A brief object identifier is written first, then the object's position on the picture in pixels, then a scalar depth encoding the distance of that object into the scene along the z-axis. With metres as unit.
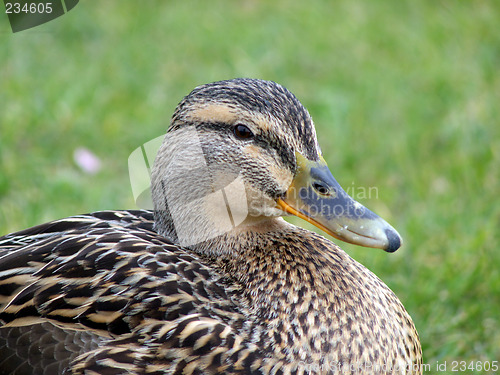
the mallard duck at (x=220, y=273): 4.70
